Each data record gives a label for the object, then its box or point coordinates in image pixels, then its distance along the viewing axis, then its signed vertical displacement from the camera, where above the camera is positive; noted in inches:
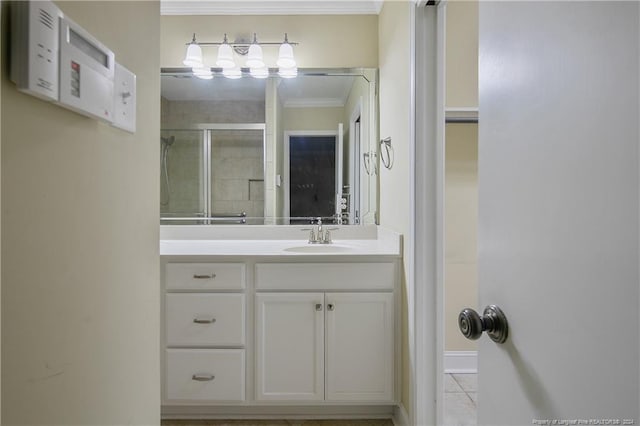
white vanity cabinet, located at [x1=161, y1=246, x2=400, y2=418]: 71.2 -22.4
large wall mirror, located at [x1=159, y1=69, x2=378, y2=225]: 95.9 +17.7
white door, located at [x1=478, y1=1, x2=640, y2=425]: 15.7 +0.4
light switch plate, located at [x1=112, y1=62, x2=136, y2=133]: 25.9 +8.5
